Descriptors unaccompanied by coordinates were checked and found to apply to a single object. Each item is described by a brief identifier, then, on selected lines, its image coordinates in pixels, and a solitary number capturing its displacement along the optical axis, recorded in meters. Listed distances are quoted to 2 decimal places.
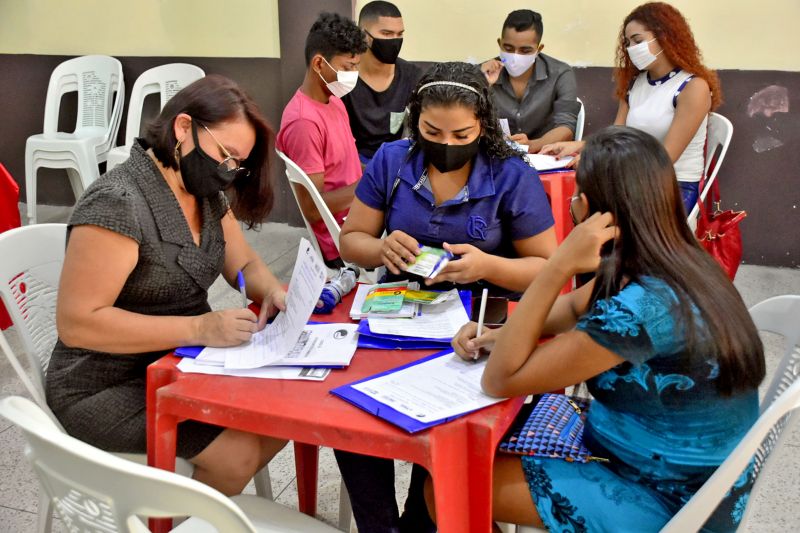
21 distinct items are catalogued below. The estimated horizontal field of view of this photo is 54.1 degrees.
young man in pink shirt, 3.04
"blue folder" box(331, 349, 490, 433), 1.36
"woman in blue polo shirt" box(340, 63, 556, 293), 2.11
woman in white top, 3.46
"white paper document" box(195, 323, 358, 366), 1.62
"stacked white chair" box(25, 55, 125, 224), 5.20
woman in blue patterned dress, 1.41
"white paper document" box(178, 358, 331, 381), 1.56
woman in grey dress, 1.70
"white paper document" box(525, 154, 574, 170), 3.14
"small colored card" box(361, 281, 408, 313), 1.84
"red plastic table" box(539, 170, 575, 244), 2.96
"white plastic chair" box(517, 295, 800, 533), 1.27
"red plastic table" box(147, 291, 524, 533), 1.36
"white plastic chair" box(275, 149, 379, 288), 2.80
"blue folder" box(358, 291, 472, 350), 1.71
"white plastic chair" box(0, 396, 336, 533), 1.00
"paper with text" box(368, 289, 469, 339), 1.74
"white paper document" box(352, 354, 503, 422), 1.42
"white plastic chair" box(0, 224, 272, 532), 1.91
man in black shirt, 3.69
